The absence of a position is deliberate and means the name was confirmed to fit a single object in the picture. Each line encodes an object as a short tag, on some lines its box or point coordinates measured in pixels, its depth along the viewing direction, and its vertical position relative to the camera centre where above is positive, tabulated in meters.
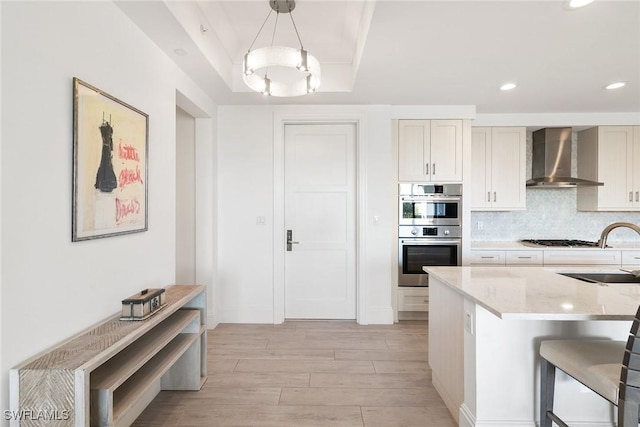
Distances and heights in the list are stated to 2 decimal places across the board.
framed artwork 1.53 +0.26
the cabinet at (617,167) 3.98 +0.58
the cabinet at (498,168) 4.00 +0.57
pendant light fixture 1.84 +0.87
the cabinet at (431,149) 3.76 +0.75
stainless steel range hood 4.05 +0.74
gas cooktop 3.88 -0.36
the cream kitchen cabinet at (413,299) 3.76 -0.99
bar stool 1.25 -0.67
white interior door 3.77 -0.07
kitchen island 1.67 -0.73
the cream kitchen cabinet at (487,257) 3.81 -0.50
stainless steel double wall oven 3.76 -0.16
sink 2.29 -0.45
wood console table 1.18 -0.71
